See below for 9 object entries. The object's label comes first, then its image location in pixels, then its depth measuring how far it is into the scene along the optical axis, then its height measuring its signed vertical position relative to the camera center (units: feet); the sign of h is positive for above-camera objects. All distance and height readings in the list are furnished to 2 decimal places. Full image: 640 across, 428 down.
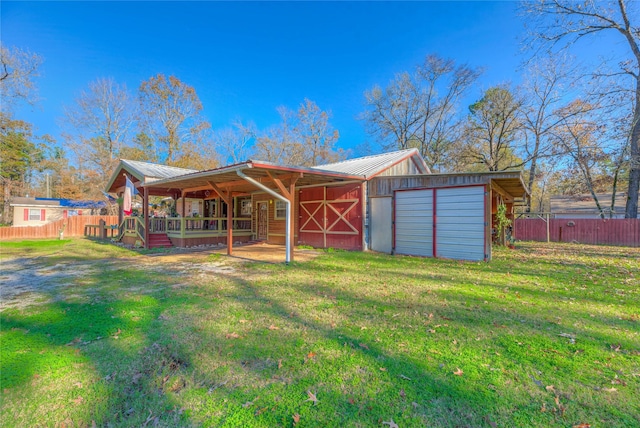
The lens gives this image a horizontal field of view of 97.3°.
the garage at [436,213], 28.22 +0.51
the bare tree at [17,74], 53.88 +27.83
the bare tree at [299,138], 89.25 +25.50
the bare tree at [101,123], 73.82 +25.14
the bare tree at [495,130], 65.77 +21.40
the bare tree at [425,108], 74.28 +30.79
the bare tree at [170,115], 80.89 +30.11
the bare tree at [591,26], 38.75 +27.34
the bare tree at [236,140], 91.04 +25.03
